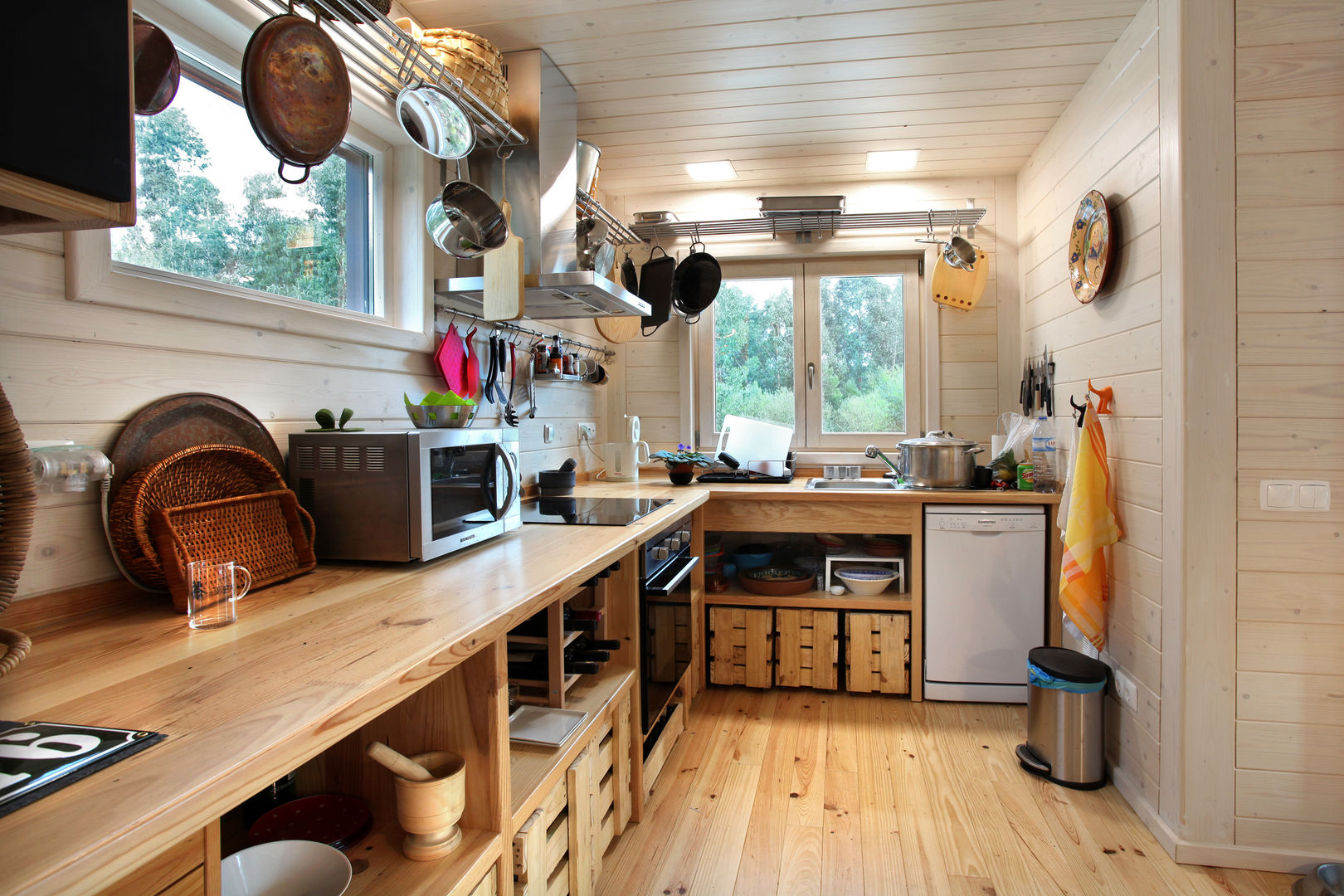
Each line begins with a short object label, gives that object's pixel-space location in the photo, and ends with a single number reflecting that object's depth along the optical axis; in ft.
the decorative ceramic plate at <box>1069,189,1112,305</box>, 7.36
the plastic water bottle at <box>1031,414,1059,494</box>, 9.40
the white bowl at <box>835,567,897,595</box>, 9.87
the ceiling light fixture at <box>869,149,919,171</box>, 10.47
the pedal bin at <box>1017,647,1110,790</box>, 7.35
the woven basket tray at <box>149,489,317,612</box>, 3.69
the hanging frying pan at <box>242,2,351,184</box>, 4.13
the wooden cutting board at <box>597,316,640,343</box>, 11.51
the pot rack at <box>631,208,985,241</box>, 11.20
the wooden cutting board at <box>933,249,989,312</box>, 11.10
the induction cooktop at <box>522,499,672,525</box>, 6.73
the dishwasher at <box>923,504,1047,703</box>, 9.26
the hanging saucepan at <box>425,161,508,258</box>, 6.31
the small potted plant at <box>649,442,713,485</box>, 10.32
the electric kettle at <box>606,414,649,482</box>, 10.59
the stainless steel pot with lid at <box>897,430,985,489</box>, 9.80
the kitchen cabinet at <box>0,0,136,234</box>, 2.40
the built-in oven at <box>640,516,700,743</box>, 6.79
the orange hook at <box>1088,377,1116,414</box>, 7.47
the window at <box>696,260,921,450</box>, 11.92
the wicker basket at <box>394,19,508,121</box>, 6.05
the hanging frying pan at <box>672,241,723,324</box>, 11.66
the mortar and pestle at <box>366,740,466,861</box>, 3.55
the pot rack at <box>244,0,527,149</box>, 4.71
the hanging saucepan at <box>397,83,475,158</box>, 5.37
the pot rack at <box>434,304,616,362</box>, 7.22
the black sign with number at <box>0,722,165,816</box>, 1.96
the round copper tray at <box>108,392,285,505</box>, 3.87
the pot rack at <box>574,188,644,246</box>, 8.63
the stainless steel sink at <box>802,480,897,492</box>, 10.23
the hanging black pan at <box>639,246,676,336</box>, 11.42
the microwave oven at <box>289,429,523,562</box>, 4.65
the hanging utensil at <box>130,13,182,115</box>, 3.88
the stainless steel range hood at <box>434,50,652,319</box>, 7.27
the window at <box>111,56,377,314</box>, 4.45
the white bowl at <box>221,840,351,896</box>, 3.15
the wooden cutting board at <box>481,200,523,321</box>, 6.67
